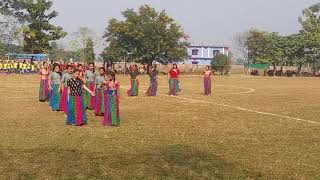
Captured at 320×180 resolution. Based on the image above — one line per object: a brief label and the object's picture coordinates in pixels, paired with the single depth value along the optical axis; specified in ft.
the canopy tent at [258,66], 281.13
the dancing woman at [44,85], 72.49
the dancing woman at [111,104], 47.57
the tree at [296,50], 268.74
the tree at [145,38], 230.68
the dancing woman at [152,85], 89.40
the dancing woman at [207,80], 92.64
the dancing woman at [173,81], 92.89
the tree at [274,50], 276.00
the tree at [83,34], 318.98
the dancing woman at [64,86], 55.60
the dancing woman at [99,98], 56.29
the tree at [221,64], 265.13
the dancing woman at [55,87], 62.03
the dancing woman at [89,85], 63.22
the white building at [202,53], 405.39
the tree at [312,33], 264.66
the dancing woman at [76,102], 47.56
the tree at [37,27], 201.67
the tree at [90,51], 252.21
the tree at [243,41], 348.88
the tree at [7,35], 233.37
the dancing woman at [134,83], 88.19
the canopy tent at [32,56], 188.55
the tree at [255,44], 308.26
